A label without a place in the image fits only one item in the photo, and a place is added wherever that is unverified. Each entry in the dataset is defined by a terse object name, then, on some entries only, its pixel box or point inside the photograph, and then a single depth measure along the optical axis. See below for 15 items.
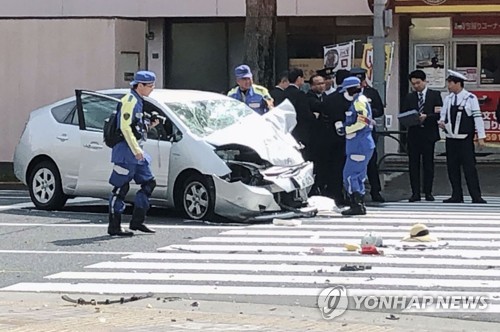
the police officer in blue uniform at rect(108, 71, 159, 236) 12.44
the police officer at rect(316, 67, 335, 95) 16.53
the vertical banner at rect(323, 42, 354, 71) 20.31
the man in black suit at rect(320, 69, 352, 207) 15.59
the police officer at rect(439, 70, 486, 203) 16.20
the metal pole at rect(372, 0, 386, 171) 18.39
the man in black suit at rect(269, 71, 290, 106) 16.05
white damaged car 13.71
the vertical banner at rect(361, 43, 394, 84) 19.11
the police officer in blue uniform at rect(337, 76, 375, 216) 14.11
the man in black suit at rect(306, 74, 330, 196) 15.92
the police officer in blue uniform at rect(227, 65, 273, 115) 15.74
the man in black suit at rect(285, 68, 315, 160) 15.84
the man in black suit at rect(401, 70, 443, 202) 16.61
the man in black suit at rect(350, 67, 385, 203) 15.50
